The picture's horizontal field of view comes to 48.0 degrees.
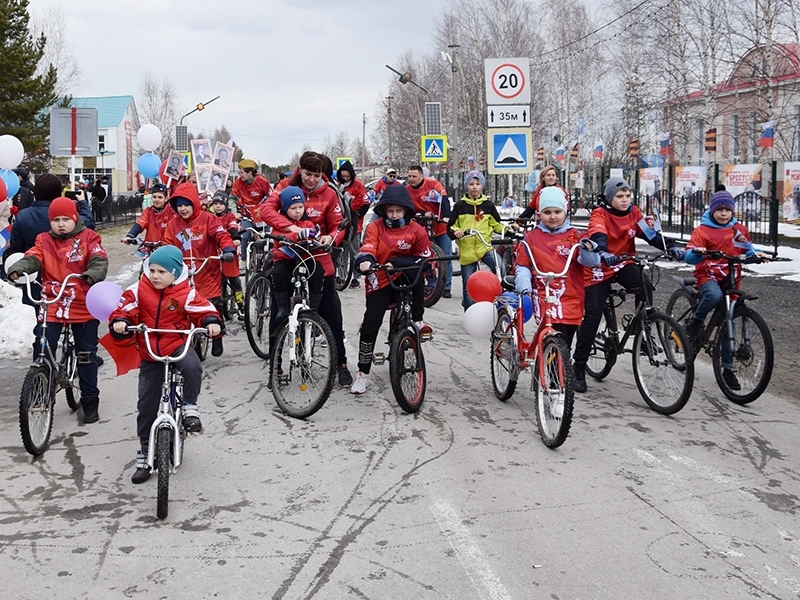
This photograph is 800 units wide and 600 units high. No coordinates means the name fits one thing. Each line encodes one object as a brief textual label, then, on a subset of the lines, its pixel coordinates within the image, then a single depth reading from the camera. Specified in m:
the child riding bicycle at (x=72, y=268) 6.81
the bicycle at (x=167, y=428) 4.96
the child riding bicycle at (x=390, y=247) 7.37
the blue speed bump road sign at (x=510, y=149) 13.15
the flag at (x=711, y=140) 28.41
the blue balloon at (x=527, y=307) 6.94
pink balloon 6.32
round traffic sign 13.20
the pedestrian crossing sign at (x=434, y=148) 28.56
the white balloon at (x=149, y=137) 23.39
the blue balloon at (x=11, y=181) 12.98
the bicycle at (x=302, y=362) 6.96
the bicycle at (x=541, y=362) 6.04
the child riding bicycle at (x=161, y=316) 5.49
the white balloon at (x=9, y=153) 13.29
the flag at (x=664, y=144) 32.03
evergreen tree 38.84
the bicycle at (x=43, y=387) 5.92
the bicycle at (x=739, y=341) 7.16
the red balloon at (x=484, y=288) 7.75
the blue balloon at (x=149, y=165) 21.67
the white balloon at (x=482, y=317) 7.60
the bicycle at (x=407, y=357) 6.93
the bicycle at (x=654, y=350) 6.88
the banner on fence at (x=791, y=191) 21.94
